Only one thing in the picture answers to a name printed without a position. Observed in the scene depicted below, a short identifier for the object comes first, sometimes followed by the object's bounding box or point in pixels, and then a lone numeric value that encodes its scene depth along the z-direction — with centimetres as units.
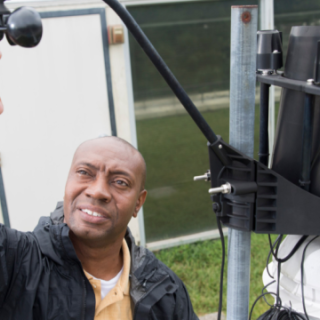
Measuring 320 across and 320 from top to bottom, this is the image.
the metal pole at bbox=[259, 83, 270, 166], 157
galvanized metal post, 122
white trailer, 343
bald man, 139
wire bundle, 144
